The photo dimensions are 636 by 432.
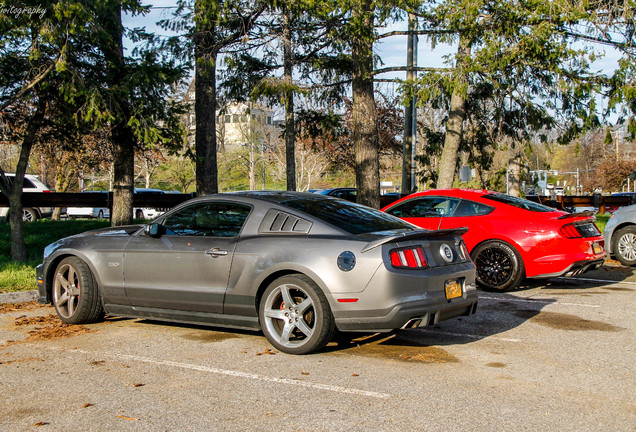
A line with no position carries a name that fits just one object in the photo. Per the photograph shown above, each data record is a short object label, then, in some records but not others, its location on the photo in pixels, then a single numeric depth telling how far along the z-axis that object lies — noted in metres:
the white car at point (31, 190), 24.56
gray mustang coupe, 5.45
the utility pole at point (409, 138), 20.55
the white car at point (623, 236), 12.55
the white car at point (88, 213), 39.16
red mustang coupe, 9.03
